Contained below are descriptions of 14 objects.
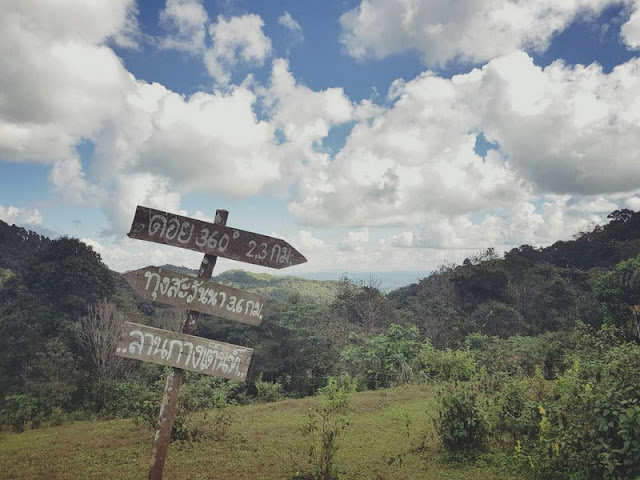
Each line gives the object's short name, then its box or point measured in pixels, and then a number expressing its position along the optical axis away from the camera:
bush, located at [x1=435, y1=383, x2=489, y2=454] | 6.04
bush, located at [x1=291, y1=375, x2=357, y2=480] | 5.18
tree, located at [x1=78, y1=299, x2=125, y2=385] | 19.47
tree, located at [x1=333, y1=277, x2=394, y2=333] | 29.66
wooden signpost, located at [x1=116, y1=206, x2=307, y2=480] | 4.04
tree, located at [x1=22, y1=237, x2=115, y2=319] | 28.80
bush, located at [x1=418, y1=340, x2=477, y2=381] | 14.16
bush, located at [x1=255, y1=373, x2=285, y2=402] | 17.08
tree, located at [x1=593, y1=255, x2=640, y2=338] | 22.05
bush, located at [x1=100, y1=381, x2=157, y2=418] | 11.76
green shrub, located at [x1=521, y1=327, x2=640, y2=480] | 3.94
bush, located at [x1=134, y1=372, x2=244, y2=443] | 7.18
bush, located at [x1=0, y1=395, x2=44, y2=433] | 10.32
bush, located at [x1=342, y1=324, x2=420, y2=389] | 15.76
